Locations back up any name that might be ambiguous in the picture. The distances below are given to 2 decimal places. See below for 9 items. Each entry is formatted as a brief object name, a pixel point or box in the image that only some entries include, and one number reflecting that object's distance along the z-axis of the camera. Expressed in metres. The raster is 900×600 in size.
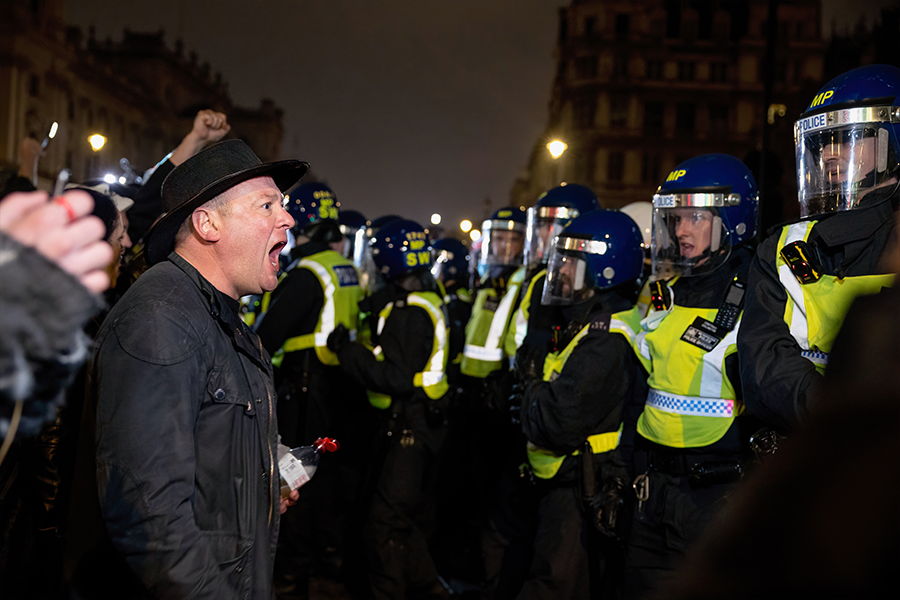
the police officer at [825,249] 2.52
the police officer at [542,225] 5.71
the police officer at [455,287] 7.32
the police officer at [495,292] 6.41
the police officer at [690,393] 3.31
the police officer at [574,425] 3.79
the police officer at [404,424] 4.92
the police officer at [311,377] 5.36
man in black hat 2.02
